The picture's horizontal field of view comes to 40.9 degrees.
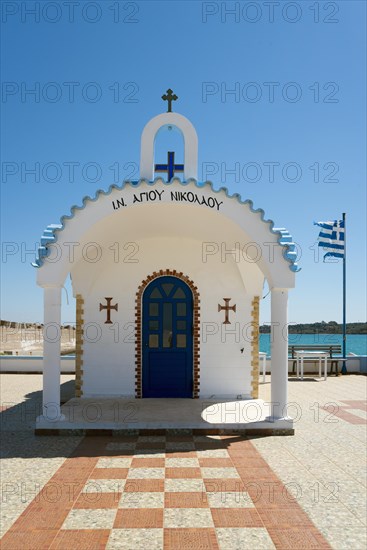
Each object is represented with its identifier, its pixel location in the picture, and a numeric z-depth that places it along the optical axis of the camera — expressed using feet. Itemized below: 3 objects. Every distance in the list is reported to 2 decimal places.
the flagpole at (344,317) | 57.31
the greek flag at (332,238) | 58.23
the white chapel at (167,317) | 35.01
